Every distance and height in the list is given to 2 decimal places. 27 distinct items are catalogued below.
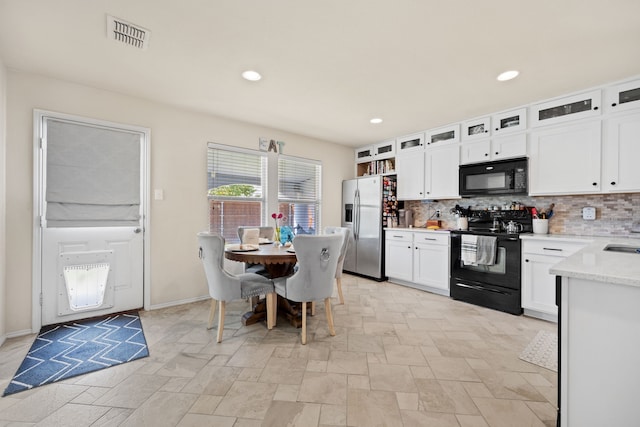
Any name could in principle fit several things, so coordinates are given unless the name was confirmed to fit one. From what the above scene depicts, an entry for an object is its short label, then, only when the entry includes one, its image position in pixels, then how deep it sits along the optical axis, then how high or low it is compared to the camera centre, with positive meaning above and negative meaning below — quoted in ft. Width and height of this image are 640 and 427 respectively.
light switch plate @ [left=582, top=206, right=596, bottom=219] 9.58 +0.11
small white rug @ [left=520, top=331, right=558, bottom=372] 6.75 -3.66
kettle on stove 10.79 -0.51
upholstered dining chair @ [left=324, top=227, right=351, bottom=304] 10.07 -1.41
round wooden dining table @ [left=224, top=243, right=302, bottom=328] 7.71 -1.70
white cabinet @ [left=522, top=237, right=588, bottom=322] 9.07 -2.03
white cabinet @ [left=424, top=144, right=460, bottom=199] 12.50 +1.98
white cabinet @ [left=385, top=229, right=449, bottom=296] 12.25 -2.20
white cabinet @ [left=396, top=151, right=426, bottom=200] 13.83 +2.01
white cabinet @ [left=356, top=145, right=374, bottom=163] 16.57 +3.71
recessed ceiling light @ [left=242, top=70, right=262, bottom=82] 8.20 +4.21
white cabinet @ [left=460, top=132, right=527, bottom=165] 10.56 +2.72
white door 8.61 -0.19
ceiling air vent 6.10 +4.20
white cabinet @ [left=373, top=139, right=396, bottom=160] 15.19 +3.69
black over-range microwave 10.50 +1.50
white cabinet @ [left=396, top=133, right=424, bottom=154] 13.87 +3.73
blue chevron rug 6.19 -3.70
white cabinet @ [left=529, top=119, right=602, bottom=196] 8.97 +1.95
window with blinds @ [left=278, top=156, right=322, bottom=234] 14.26 +1.10
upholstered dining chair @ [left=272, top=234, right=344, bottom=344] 7.36 -1.59
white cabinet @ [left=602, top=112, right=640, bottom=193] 8.23 +1.92
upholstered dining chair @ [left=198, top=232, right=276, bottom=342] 7.57 -1.98
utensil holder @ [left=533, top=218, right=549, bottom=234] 10.28 -0.43
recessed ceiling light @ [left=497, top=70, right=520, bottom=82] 8.03 +4.18
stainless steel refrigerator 14.53 -0.25
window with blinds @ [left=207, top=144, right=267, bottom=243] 11.94 +1.13
